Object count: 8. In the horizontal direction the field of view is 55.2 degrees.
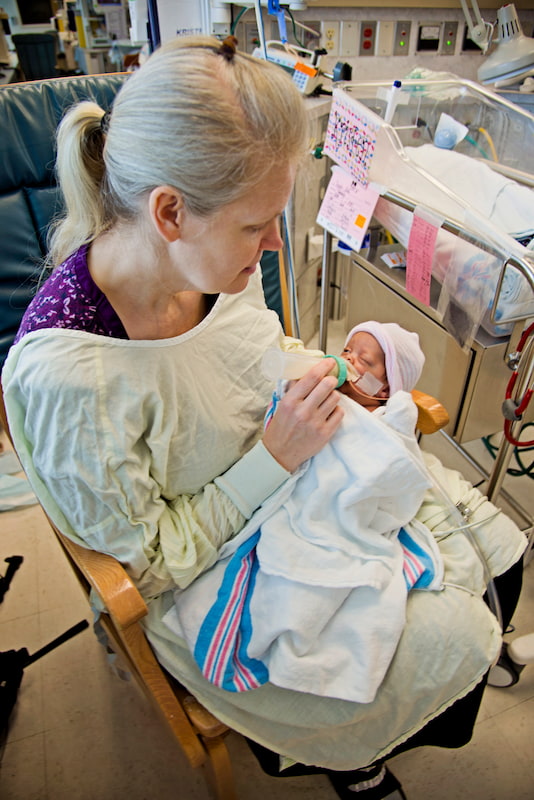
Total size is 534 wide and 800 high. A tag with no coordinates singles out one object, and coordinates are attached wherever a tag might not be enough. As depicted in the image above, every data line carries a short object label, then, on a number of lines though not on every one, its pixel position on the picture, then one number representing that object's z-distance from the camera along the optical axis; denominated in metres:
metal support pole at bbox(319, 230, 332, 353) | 1.89
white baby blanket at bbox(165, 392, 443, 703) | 0.81
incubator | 1.26
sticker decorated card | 1.48
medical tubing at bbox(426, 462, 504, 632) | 1.01
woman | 0.68
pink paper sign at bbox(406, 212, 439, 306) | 1.38
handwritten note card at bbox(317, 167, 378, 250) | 1.60
